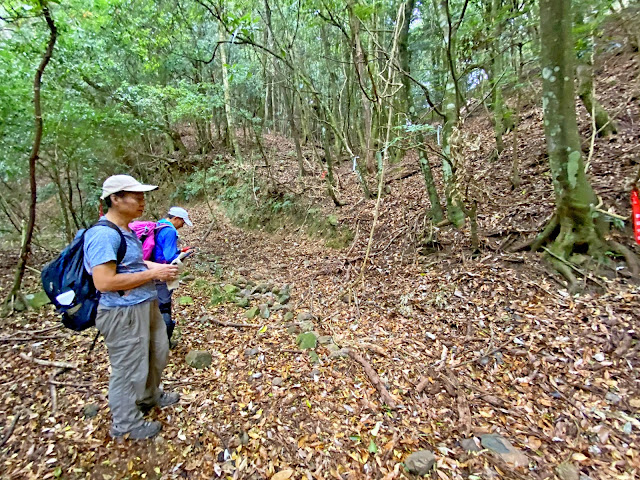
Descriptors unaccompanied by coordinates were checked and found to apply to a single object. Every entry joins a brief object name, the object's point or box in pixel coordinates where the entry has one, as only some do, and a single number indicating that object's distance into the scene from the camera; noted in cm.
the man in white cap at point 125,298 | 241
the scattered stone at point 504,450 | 260
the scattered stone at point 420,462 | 258
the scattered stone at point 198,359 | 398
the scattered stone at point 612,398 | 294
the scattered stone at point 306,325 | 481
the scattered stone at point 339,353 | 408
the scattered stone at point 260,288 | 644
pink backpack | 352
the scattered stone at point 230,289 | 627
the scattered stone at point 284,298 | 587
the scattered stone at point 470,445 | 275
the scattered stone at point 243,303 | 578
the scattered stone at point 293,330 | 475
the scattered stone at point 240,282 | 679
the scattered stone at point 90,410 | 310
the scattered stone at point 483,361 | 363
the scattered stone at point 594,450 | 260
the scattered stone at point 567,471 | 245
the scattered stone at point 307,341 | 434
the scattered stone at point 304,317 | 516
